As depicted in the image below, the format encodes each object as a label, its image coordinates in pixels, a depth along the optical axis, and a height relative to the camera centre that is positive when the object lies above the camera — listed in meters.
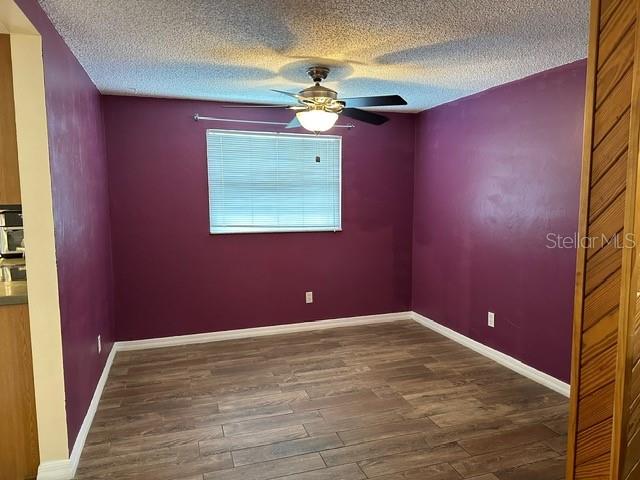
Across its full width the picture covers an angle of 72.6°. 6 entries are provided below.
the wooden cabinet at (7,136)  2.00 +0.33
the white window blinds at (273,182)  4.14 +0.22
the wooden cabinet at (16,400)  2.08 -0.94
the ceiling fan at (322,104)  2.71 +0.63
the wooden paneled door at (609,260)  1.24 -0.17
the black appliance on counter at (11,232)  2.25 -0.14
